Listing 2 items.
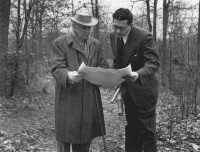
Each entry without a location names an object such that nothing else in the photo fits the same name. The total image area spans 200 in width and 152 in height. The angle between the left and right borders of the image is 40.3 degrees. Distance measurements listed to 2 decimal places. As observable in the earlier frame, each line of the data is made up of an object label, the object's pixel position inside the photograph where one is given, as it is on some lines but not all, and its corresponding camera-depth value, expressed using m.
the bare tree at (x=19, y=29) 8.32
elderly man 2.91
